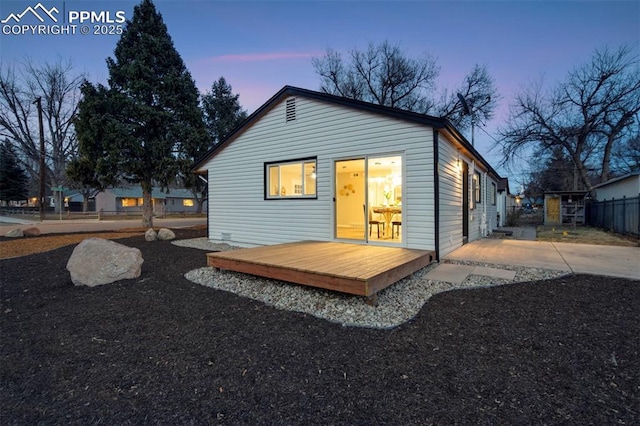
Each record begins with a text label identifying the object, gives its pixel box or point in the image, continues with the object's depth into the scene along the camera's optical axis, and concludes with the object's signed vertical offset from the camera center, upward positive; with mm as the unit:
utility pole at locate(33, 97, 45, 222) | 19656 +3372
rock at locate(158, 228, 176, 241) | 10398 -1048
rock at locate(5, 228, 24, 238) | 11125 -1042
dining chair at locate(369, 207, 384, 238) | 8905 -290
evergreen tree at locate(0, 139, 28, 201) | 30109 +2856
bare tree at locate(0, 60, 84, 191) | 22188 +8129
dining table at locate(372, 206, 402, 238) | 8602 -236
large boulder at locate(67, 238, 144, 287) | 4691 -950
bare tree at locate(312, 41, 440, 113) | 20047 +9174
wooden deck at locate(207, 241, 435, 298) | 3678 -882
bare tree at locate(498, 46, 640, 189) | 18828 +6531
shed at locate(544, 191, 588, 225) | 17844 -127
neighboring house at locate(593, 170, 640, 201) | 13188 +924
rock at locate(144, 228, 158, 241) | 10106 -1044
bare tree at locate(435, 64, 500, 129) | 19266 +7198
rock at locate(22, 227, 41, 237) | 11653 -1047
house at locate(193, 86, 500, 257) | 5859 +794
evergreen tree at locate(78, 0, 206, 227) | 13367 +4676
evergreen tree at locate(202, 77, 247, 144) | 25050 +8531
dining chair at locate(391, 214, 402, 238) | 8165 -699
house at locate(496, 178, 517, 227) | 16638 +5
